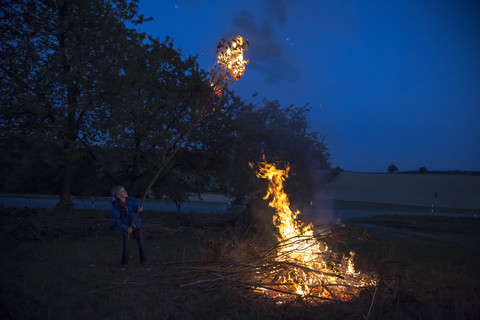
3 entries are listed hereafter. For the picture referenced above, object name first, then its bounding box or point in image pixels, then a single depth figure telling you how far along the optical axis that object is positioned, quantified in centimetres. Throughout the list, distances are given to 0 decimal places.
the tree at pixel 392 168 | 7223
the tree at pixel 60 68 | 1063
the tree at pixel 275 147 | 1254
